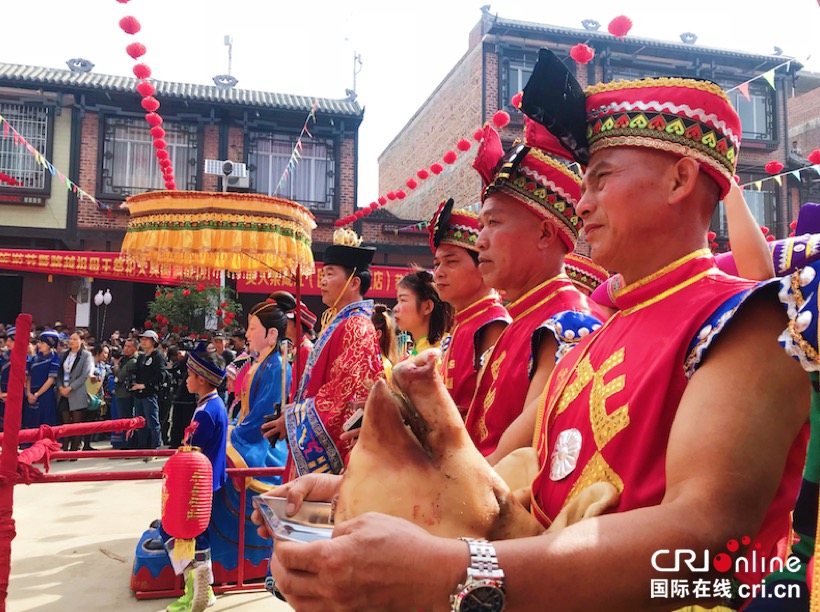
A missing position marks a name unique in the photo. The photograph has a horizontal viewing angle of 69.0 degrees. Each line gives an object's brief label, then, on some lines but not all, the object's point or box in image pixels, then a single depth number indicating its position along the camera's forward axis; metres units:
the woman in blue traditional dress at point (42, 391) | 10.17
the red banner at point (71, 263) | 14.27
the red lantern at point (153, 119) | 6.64
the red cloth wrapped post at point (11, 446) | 2.70
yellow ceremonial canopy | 4.46
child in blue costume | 4.05
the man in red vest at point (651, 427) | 0.91
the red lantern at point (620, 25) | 3.53
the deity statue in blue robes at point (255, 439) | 4.76
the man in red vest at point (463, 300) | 3.16
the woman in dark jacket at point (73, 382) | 10.27
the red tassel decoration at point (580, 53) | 4.02
